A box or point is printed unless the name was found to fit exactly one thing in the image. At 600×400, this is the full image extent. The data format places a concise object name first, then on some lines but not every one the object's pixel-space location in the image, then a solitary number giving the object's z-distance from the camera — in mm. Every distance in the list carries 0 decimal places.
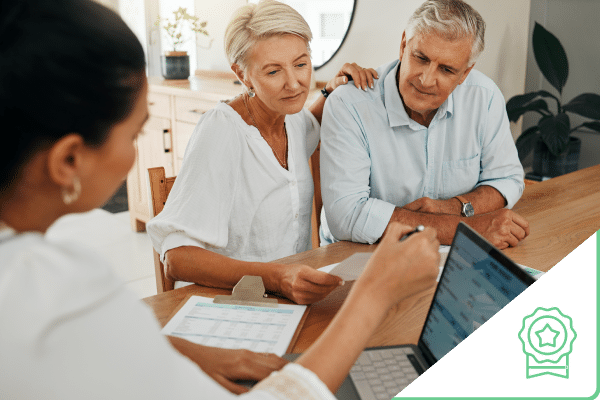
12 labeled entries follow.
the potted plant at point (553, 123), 2822
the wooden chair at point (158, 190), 1486
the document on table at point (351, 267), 1192
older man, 1490
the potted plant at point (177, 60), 3738
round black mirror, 3006
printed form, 941
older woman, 1242
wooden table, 1020
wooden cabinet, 3203
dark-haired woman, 445
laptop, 761
